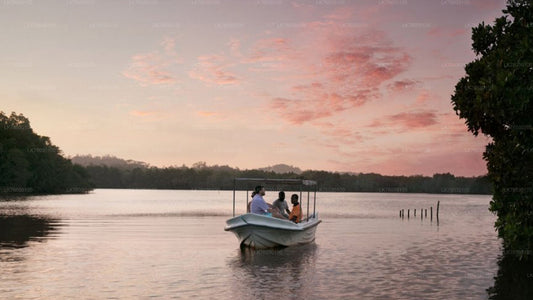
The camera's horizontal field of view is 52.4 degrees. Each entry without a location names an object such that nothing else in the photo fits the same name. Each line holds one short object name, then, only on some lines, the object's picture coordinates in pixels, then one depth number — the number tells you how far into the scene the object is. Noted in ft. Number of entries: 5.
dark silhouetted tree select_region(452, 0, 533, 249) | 54.70
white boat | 86.43
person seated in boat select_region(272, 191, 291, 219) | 95.11
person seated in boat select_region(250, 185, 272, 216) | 88.22
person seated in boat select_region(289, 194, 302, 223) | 95.68
